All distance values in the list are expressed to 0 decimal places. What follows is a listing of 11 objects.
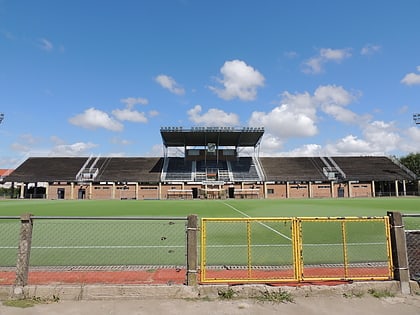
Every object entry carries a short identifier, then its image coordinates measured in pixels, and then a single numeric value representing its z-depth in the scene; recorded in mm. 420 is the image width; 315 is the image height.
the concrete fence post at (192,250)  5934
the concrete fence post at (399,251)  6103
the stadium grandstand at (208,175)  63781
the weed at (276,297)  5598
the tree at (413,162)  81500
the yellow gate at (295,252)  6285
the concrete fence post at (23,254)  5820
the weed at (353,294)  5809
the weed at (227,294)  5723
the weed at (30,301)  5379
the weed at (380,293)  5812
